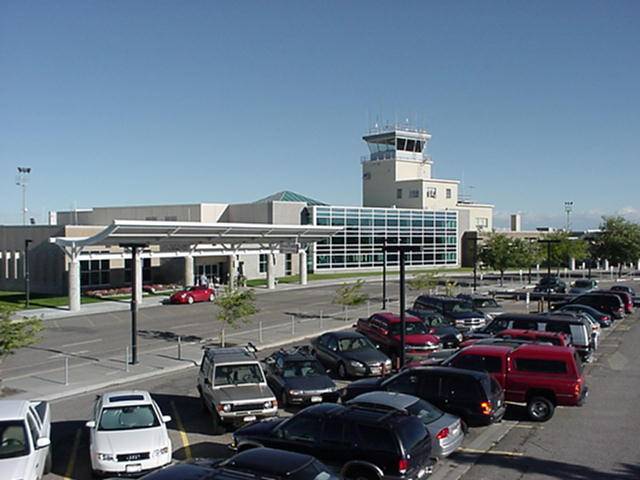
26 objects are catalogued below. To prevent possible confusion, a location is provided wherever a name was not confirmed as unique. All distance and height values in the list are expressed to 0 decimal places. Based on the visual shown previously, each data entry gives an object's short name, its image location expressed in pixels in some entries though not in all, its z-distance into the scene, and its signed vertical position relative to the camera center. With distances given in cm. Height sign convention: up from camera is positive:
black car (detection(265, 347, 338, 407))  1723 -377
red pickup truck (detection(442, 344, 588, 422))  1652 -341
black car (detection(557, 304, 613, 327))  3309 -346
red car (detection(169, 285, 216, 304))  4510 -358
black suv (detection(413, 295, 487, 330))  3207 -342
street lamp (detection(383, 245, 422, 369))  2119 -166
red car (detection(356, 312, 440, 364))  2470 -360
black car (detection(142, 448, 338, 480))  797 -302
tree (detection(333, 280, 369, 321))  3681 -306
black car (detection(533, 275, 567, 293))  5288 -349
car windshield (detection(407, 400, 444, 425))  1320 -348
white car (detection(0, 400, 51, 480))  1076 -352
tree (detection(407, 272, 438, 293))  4534 -262
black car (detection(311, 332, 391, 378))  2139 -380
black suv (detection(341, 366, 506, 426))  1498 -351
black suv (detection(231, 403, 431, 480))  1088 -348
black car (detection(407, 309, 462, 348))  2756 -368
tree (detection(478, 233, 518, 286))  5934 -82
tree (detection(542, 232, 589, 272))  6569 -38
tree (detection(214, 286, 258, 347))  2775 -271
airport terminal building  5075 +122
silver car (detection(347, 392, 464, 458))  1277 -360
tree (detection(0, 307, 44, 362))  1903 -270
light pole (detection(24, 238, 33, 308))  4132 -309
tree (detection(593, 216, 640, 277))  6500 +44
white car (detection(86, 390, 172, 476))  1195 -371
